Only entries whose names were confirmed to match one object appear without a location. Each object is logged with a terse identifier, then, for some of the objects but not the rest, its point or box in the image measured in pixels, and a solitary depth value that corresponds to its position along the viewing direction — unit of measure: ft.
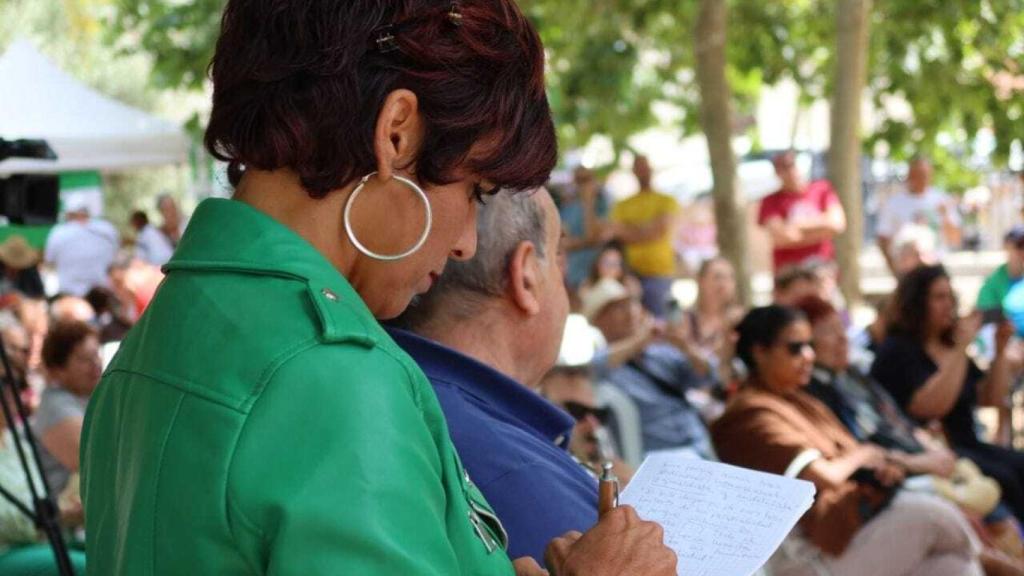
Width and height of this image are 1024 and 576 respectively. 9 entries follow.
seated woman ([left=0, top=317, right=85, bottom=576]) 12.54
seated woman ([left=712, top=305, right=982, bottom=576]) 16.75
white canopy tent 35.06
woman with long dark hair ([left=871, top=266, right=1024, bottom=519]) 23.04
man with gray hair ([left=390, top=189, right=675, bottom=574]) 7.00
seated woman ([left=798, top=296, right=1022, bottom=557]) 19.45
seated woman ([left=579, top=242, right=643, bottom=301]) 31.68
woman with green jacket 4.14
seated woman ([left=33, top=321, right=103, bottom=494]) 17.79
